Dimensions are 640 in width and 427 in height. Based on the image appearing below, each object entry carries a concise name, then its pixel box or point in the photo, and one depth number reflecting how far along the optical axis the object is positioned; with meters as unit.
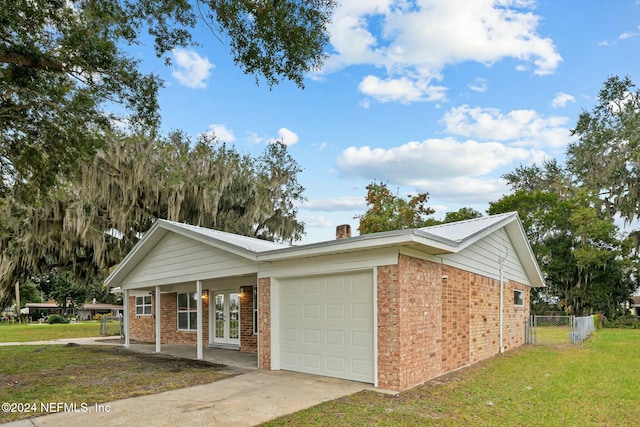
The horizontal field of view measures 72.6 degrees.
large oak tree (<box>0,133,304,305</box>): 17.11
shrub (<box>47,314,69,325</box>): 35.47
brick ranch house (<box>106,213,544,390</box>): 7.45
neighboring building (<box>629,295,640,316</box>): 46.73
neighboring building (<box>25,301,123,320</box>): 49.61
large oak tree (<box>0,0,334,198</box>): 6.39
